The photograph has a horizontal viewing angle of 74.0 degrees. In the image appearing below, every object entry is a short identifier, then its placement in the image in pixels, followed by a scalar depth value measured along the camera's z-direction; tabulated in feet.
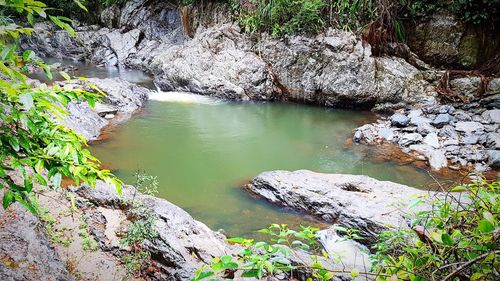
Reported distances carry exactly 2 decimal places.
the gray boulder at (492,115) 24.41
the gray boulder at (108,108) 24.40
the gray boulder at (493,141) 21.80
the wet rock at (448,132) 23.89
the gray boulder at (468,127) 23.81
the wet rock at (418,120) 25.85
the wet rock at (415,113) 27.21
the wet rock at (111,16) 54.49
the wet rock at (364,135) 24.76
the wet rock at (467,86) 28.84
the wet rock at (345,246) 11.73
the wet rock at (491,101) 26.08
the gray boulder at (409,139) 23.71
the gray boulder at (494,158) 20.23
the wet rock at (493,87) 27.89
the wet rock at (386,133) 24.88
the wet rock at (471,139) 22.81
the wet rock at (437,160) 20.84
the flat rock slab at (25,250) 7.45
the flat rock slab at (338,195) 13.37
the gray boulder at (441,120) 25.29
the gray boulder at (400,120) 26.11
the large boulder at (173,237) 9.98
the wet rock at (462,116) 25.50
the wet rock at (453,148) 22.07
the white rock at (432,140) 23.12
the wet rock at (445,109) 26.74
